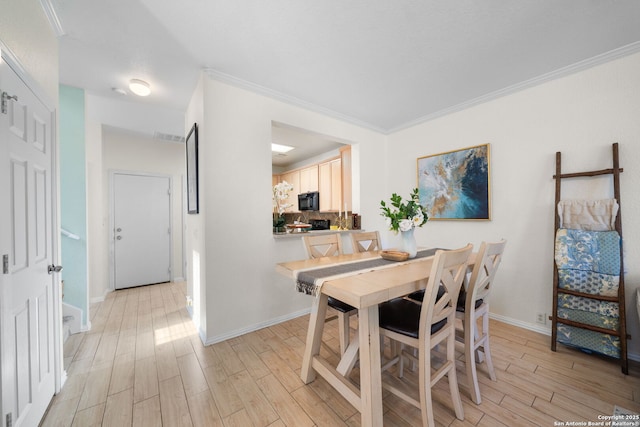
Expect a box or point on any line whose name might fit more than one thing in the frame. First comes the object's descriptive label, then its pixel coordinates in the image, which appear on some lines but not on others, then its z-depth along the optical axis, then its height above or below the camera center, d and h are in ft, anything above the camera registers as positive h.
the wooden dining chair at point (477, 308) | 4.69 -2.22
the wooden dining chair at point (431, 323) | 3.88 -2.17
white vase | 6.25 -0.85
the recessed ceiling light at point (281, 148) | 14.36 +4.27
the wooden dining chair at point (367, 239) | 7.50 -0.93
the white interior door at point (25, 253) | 3.34 -0.63
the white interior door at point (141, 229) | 12.31 -0.76
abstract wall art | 8.61 +1.15
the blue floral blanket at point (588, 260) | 5.86 -1.36
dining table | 3.82 -1.38
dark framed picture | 7.72 +1.65
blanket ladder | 5.64 -2.27
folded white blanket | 6.10 -0.12
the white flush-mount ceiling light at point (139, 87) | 7.53 +4.34
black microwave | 15.69 +0.87
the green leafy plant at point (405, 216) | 6.16 -0.10
